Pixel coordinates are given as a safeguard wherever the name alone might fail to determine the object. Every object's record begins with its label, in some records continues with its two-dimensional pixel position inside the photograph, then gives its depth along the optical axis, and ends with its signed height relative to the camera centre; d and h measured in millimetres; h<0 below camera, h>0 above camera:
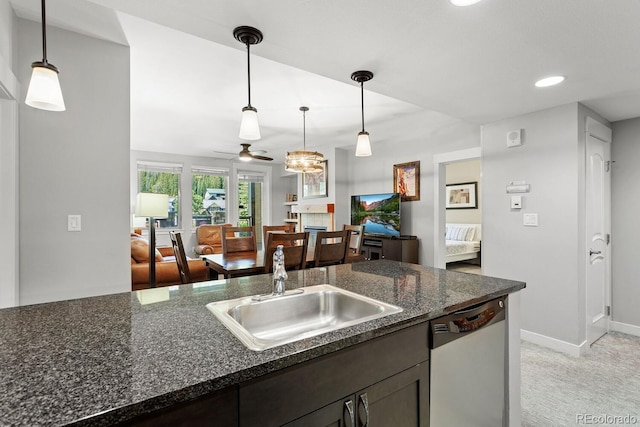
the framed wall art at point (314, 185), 5922 +596
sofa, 3523 -634
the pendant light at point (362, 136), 2201 +599
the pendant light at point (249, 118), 1746 +574
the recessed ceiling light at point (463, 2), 1424 +980
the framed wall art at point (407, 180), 4762 +541
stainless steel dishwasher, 1222 -664
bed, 6160 -573
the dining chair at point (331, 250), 2896 -342
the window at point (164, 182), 6238 +677
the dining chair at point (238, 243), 3719 -338
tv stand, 4520 -502
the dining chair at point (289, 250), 2703 -308
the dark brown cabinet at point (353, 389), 801 -515
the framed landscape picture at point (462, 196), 7098 +449
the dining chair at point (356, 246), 3484 -370
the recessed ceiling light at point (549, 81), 2256 +987
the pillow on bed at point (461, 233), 6770 -409
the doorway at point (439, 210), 4473 +66
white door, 2902 -169
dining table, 2688 -455
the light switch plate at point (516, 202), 3080 +124
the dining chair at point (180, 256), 2594 -359
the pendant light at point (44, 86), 1184 +499
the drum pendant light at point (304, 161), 3627 +637
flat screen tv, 4785 +30
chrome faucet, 1461 -288
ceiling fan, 4282 +837
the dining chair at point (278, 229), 4683 -213
